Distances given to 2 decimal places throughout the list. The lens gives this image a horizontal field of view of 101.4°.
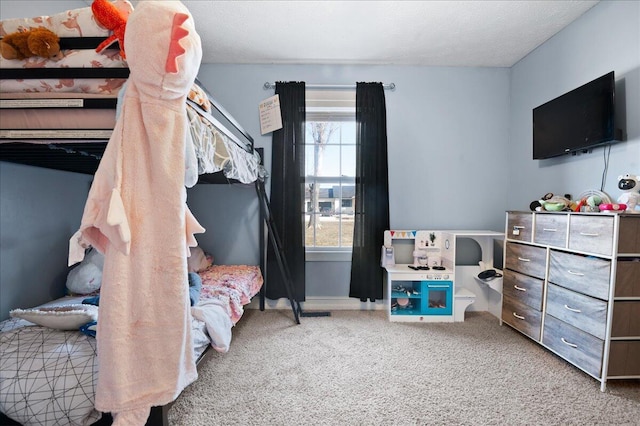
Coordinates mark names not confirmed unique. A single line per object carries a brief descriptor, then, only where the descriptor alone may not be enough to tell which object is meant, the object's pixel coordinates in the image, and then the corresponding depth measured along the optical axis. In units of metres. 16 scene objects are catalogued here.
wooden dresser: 1.50
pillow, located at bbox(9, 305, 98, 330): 1.11
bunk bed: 0.91
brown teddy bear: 0.87
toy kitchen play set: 2.46
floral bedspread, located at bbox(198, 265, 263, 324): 1.75
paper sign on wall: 2.64
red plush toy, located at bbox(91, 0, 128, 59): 0.87
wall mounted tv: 1.75
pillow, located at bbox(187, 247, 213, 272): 2.35
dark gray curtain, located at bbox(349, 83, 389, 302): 2.67
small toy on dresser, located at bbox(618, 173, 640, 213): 1.61
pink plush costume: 0.73
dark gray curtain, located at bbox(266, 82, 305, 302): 2.67
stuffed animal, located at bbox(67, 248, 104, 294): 1.72
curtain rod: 2.71
